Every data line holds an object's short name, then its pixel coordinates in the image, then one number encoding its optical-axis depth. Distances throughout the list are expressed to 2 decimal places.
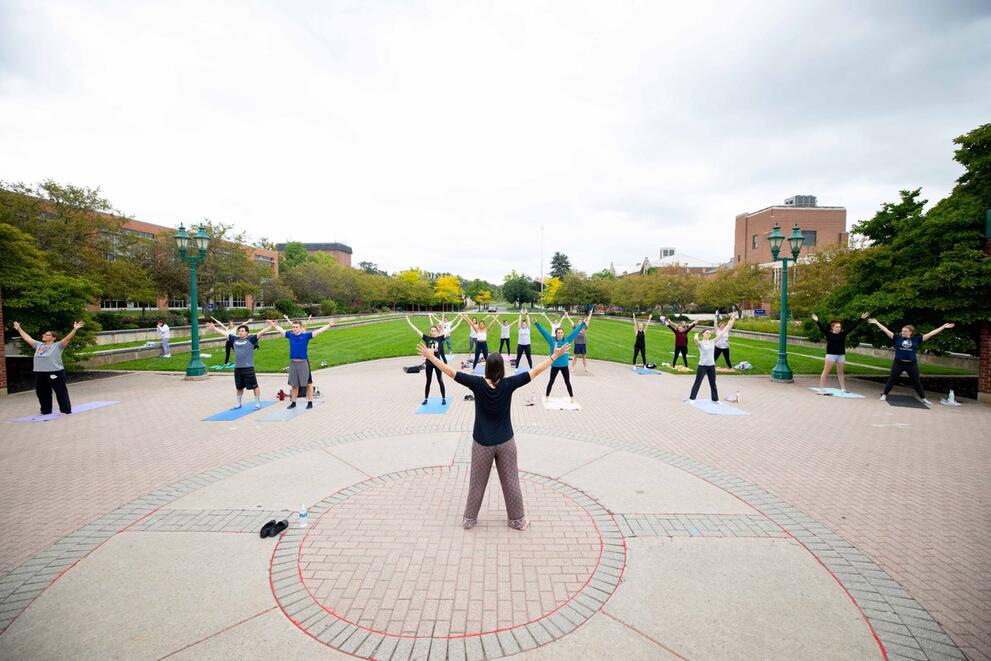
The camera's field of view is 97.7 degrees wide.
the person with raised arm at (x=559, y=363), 9.98
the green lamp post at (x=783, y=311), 13.67
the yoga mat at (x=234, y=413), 9.47
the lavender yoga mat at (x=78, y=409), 9.34
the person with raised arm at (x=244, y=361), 9.95
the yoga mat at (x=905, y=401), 10.54
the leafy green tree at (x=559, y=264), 116.50
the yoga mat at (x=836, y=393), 11.55
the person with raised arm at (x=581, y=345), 15.74
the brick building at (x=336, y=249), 135.75
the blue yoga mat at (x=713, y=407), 9.98
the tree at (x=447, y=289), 88.00
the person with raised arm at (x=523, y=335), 15.19
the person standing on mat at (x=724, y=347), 15.23
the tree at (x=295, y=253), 104.47
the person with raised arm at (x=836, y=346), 11.84
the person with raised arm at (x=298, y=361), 9.78
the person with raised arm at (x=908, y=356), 10.58
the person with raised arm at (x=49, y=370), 9.34
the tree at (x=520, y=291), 103.38
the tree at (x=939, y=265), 10.67
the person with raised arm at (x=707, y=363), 10.78
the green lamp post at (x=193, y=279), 14.20
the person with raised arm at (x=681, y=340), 15.11
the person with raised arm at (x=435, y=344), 10.71
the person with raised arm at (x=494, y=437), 4.56
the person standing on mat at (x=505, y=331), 18.01
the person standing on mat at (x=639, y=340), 16.58
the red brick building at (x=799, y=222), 60.00
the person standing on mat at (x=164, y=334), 19.09
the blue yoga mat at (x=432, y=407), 10.11
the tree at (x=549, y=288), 80.92
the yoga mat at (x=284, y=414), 9.40
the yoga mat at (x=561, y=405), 10.38
